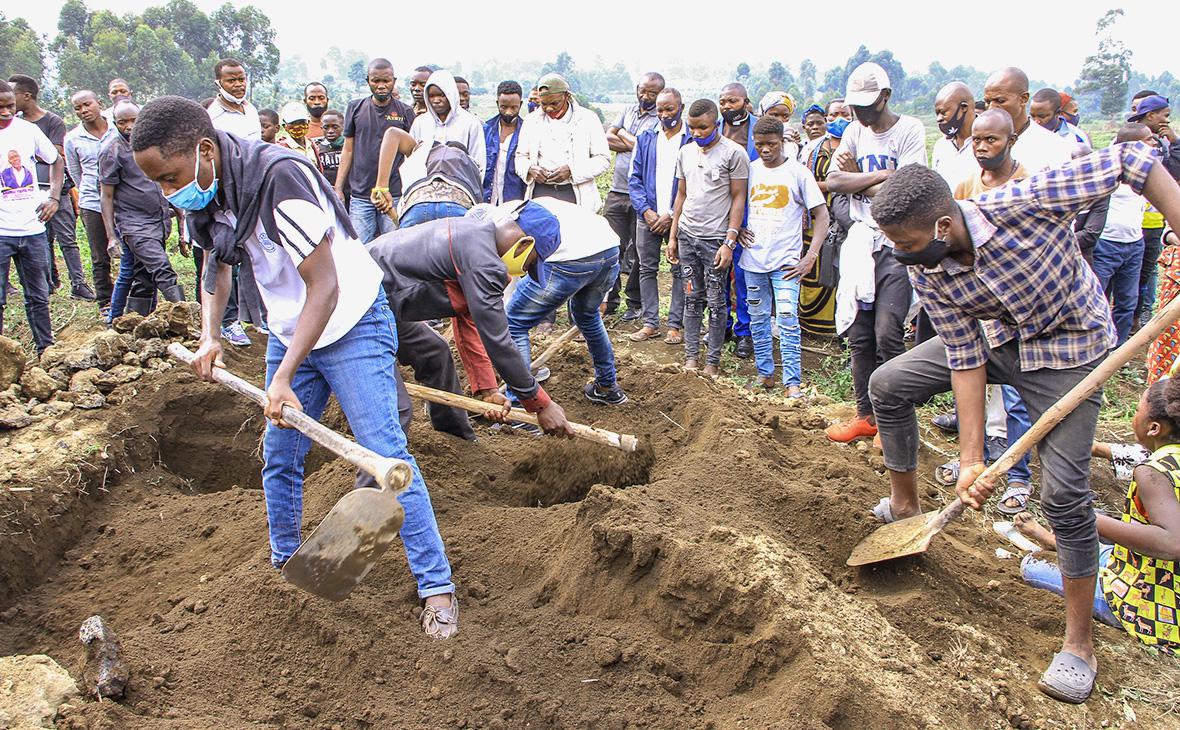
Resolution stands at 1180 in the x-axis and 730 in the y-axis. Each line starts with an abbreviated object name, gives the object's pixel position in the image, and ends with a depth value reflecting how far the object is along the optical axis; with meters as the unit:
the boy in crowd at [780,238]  6.00
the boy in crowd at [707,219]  6.12
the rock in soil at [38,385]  5.04
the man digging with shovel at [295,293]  2.80
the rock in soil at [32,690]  2.61
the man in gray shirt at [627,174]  7.70
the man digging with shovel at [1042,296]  2.90
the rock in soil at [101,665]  2.75
